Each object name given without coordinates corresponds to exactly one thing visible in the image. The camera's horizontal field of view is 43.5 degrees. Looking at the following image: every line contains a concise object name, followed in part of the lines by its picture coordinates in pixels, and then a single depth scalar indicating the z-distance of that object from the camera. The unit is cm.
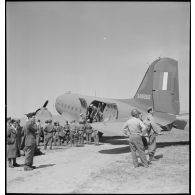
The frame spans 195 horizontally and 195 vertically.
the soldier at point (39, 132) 1575
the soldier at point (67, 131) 1700
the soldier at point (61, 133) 1643
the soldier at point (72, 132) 1690
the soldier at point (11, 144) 969
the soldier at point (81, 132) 1711
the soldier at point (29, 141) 922
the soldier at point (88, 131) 1725
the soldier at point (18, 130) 1172
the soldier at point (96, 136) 1685
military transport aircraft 1396
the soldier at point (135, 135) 899
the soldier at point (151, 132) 1004
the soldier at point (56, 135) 1617
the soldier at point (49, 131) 1441
